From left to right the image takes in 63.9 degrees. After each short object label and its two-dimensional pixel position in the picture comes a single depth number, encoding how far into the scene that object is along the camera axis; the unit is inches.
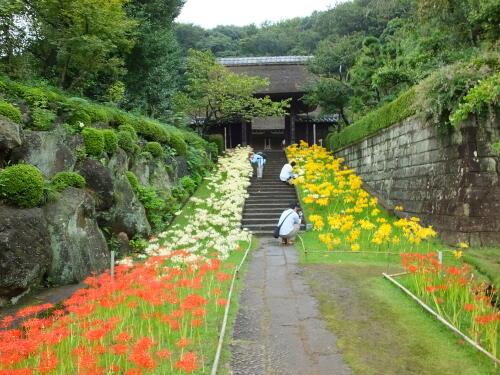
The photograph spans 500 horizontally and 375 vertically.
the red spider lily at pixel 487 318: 155.0
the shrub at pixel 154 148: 511.2
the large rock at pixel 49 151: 306.3
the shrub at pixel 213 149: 816.0
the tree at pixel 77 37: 448.8
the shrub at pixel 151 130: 513.3
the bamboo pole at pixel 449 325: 146.8
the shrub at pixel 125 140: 429.7
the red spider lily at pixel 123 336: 136.3
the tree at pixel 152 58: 678.5
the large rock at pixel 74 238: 276.5
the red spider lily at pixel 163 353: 127.1
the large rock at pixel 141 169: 457.4
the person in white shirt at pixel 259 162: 733.3
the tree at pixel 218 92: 797.2
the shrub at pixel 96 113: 396.1
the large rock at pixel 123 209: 366.0
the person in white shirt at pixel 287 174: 660.1
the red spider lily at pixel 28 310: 162.9
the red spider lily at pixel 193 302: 163.7
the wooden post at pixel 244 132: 1048.8
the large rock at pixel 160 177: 497.7
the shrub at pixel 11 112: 287.4
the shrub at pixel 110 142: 385.2
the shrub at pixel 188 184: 585.0
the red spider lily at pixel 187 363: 119.6
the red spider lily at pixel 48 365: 119.8
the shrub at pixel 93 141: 359.6
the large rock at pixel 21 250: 229.8
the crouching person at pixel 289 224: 413.4
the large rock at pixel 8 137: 276.7
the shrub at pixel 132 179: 424.5
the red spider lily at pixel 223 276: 212.2
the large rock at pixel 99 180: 346.3
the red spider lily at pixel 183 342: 134.1
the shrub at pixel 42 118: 327.9
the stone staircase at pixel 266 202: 508.8
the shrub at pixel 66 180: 307.0
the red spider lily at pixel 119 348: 131.3
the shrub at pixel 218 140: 886.0
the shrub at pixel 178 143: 607.8
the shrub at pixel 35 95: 341.1
